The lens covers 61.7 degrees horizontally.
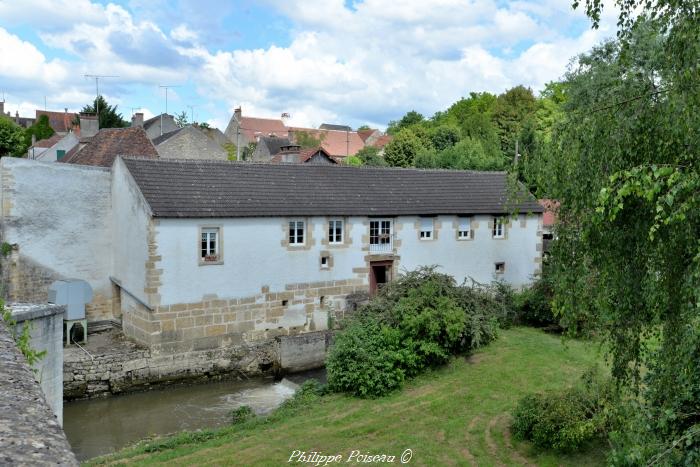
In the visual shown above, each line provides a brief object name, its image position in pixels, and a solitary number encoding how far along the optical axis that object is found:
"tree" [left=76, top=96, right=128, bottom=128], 53.75
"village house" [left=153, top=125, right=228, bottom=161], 36.97
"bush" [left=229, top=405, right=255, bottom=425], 14.44
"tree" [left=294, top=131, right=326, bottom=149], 62.06
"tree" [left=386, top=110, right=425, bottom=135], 80.09
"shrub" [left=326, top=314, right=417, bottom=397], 14.91
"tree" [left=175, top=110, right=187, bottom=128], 61.03
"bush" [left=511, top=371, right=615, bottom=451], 10.28
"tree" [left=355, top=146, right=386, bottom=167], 50.62
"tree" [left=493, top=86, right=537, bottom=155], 51.25
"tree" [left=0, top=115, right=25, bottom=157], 43.31
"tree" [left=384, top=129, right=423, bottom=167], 46.62
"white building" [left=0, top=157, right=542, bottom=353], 18.88
